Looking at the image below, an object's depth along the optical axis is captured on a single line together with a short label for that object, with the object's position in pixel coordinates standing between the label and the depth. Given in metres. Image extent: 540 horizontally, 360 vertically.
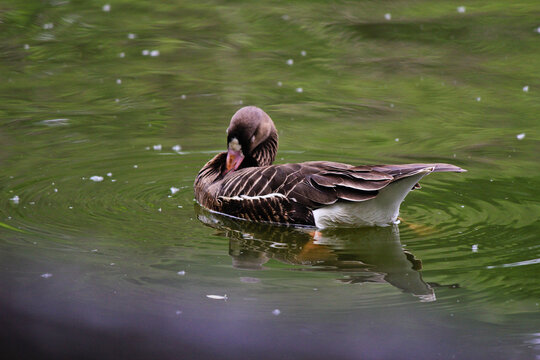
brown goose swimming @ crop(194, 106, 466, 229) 14.41
